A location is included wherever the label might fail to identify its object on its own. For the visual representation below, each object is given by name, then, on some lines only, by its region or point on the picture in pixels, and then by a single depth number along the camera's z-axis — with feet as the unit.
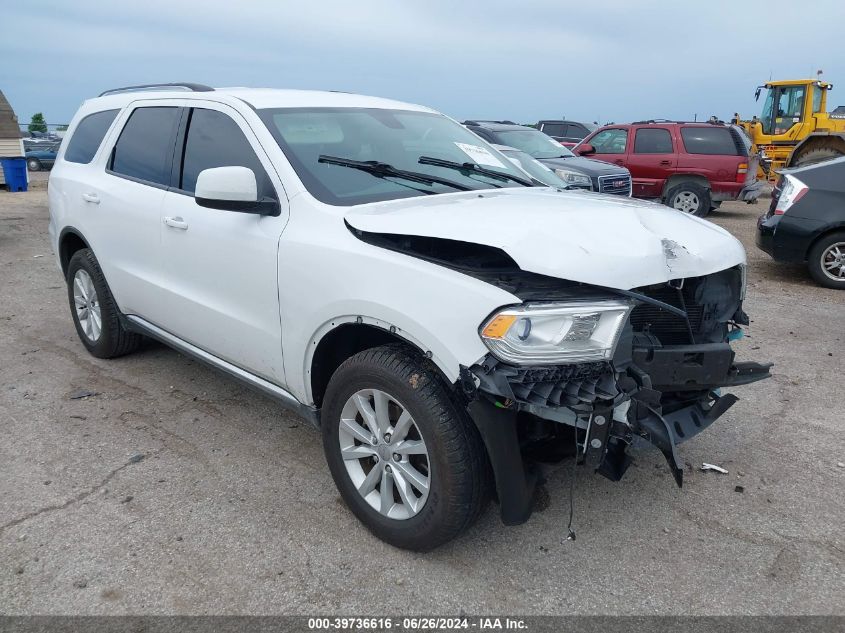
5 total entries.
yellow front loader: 58.23
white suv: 7.98
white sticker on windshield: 13.05
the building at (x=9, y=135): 56.85
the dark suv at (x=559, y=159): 34.55
